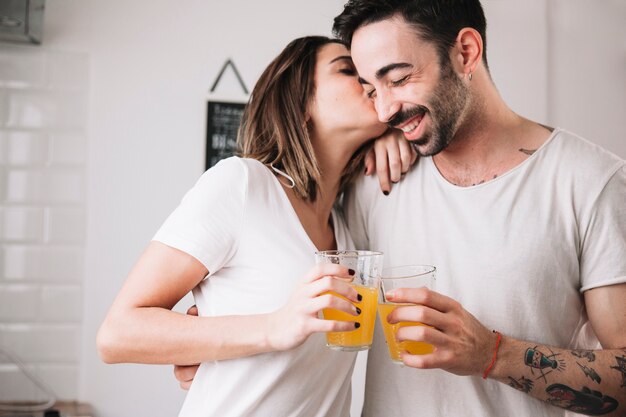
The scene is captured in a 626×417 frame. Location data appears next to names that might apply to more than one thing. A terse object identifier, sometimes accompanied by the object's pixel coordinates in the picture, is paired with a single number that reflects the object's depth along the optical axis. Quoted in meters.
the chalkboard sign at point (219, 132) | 3.48
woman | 1.34
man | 1.41
